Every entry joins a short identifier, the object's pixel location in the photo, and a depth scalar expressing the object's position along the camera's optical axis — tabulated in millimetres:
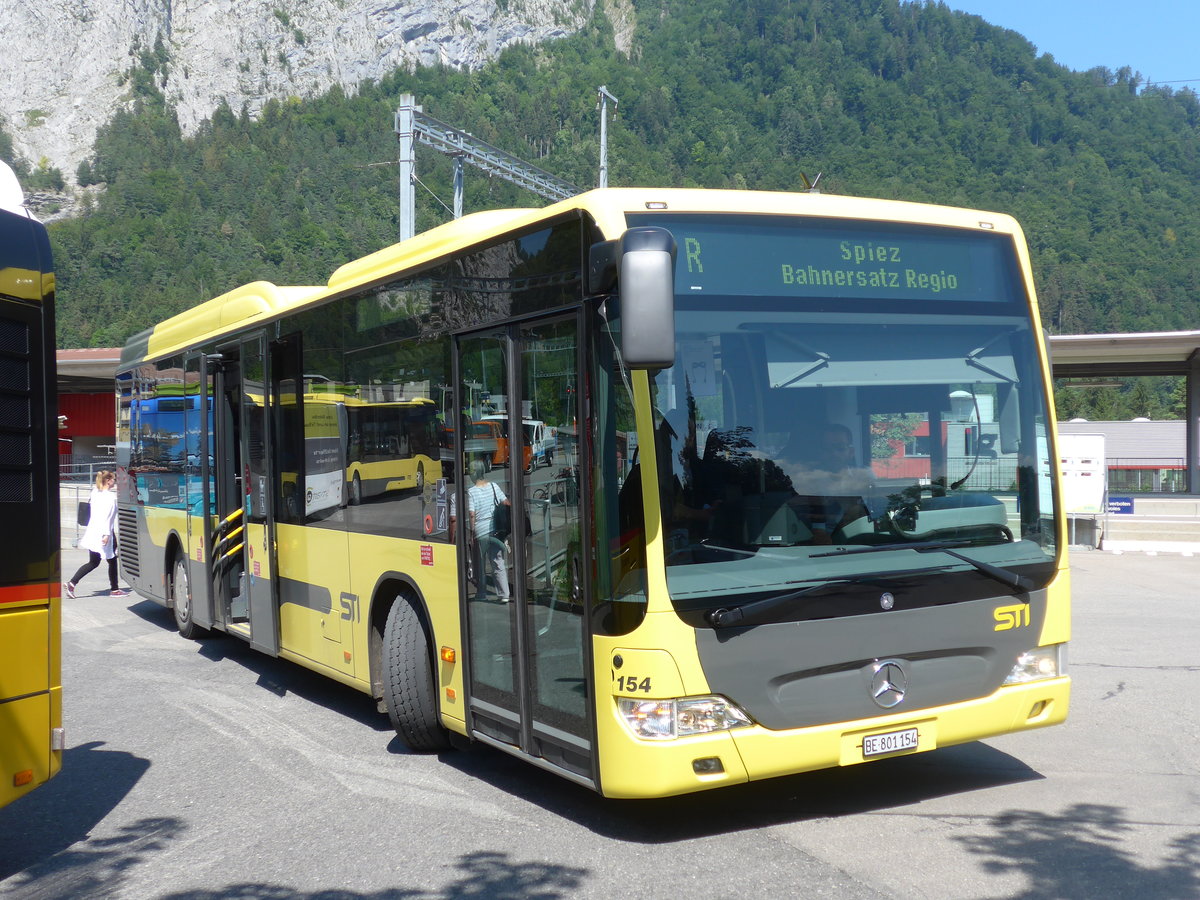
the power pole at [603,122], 29606
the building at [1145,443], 62456
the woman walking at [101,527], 16234
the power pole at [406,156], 20344
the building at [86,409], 42750
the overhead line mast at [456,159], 20469
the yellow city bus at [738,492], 5148
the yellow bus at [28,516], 5086
